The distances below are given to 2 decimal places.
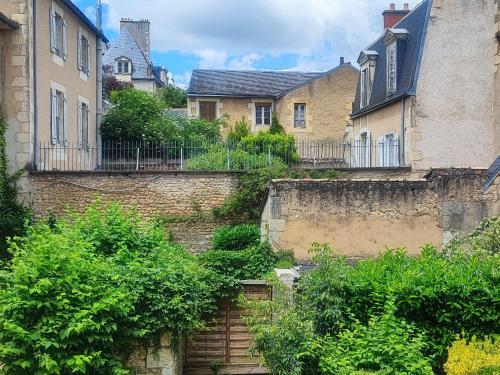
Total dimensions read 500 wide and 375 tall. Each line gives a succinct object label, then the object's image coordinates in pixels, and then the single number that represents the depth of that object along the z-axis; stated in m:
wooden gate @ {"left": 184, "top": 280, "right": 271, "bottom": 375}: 9.80
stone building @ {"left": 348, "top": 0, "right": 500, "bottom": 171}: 19.17
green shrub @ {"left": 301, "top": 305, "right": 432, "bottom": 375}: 7.22
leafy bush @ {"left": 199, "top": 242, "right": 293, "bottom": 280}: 13.05
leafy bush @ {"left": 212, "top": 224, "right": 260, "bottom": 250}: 16.14
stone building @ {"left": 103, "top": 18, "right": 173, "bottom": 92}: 54.09
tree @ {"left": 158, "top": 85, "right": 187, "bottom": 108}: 49.10
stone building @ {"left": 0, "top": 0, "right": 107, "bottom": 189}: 16.33
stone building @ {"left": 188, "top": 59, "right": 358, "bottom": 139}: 31.95
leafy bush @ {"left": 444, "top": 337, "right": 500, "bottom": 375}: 7.09
